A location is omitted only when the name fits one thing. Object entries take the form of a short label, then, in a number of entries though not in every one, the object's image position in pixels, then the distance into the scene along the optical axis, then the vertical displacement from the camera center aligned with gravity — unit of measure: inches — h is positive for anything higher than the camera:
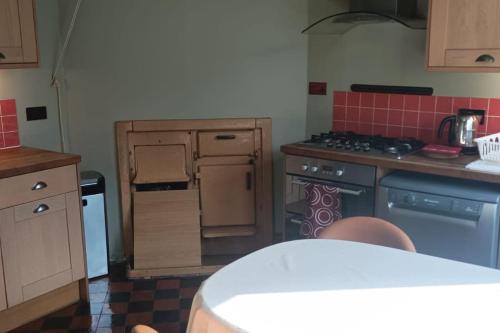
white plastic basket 108.3 -15.2
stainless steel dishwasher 99.8 -27.5
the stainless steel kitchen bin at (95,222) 131.1 -36.5
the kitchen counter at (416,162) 102.4 -18.2
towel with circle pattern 121.9 -30.2
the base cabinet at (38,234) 103.1 -32.1
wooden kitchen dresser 137.9 -30.6
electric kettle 117.6 -11.9
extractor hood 116.0 +13.6
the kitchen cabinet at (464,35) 105.2 +8.0
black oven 117.5 -24.7
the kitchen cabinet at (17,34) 109.4 +9.0
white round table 55.4 -25.4
